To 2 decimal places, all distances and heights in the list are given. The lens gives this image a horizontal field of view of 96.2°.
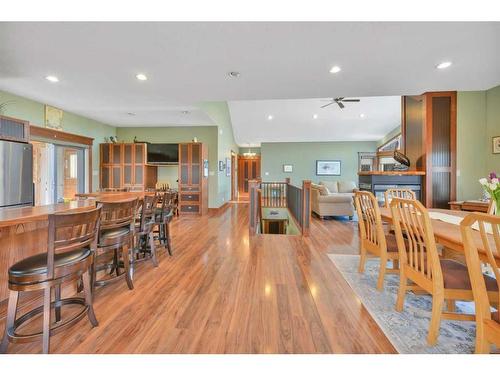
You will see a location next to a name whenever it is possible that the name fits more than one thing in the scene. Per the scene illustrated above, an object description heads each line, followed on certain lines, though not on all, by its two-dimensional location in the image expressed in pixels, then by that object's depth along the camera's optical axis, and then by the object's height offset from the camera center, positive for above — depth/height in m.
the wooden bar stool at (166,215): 3.11 -0.41
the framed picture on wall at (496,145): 3.96 +0.76
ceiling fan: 5.95 +2.33
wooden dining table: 1.31 -0.33
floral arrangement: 1.72 +0.00
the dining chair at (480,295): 1.12 -0.57
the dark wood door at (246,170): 12.76 +0.95
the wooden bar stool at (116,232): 1.98 -0.43
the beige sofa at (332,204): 5.83 -0.44
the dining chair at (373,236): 2.12 -0.52
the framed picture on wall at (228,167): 8.82 +0.81
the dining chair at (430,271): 1.45 -0.60
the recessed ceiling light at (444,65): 2.81 +1.57
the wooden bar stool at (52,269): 1.32 -0.51
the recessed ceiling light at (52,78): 3.28 +1.59
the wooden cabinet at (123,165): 6.46 +0.60
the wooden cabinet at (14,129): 3.36 +0.88
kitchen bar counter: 1.74 -0.44
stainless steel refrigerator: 3.29 +0.18
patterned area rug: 1.46 -1.03
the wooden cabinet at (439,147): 4.21 +0.76
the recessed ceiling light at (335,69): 2.92 +1.57
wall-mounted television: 6.61 +0.98
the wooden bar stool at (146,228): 2.64 -0.50
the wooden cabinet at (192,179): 6.42 +0.21
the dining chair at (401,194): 3.03 -0.09
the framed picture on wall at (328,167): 10.30 +0.90
